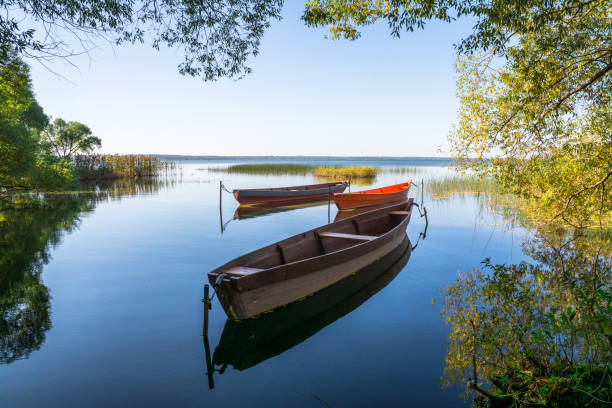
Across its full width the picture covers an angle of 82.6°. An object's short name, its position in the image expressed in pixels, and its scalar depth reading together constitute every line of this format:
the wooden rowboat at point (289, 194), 18.00
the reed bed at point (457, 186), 22.72
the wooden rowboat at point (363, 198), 16.17
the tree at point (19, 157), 9.90
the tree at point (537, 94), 6.12
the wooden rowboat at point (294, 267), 5.14
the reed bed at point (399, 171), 45.53
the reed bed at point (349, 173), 36.09
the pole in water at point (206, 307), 4.89
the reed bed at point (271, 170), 45.25
